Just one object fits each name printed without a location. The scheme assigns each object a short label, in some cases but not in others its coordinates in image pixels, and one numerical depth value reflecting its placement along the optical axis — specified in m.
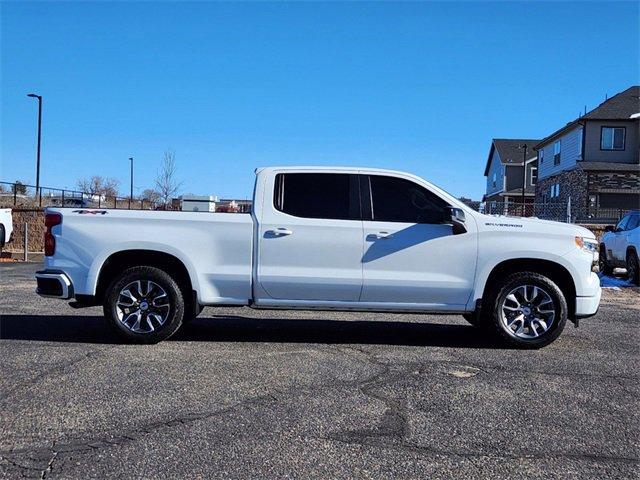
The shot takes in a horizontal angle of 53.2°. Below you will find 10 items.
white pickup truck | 6.78
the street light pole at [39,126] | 34.25
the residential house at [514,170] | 55.00
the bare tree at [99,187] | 55.72
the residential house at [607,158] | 35.25
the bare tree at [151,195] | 41.28
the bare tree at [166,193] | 37.56
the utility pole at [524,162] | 50.97
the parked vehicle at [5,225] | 16.27
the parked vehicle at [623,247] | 14.30
